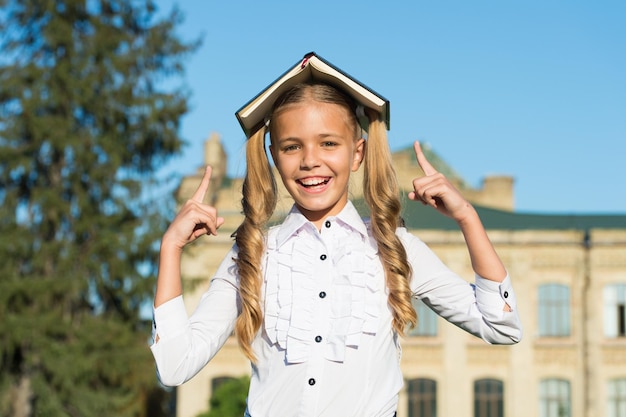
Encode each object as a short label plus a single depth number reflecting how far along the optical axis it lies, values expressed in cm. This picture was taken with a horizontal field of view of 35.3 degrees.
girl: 292
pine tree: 2125
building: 3122
